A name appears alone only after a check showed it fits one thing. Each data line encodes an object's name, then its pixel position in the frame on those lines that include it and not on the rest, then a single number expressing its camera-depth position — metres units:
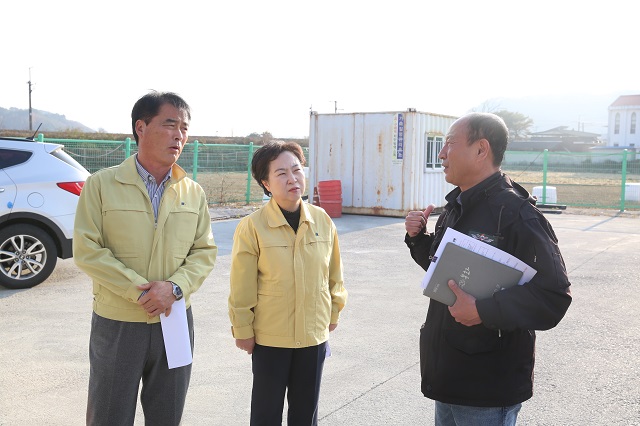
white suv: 7.79
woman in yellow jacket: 3.29
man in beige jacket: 2.99
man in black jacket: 2.44
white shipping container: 16.45
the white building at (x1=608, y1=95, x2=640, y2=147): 97.69
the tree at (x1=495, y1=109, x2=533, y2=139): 106.97
